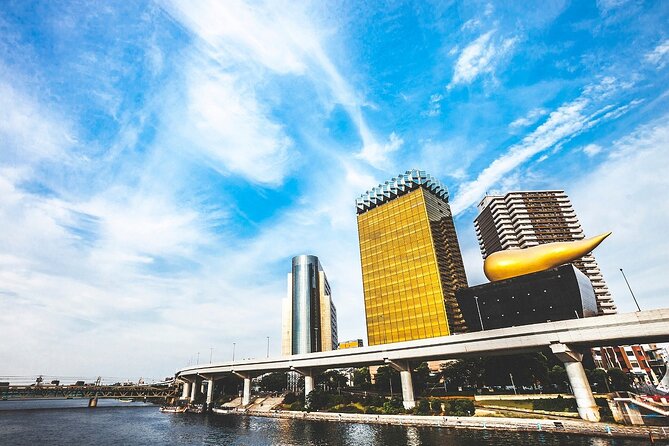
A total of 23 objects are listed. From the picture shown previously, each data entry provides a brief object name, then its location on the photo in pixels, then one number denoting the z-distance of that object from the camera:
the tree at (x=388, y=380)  89.10
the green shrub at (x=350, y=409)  67.94
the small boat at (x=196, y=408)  97.54
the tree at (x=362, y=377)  109.38
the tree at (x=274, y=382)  141.88
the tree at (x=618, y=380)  76.12
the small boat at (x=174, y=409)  97.84
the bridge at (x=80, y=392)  126.64
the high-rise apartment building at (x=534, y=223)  155.98
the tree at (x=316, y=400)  73.38
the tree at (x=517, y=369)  71.31
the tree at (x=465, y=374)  79.91
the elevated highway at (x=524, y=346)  45.06
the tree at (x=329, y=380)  118.25
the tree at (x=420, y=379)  89.38
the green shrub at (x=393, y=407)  61.06
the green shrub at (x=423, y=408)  57.65
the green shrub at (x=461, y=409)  52.86
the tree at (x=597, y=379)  68.69
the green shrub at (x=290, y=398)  86.28
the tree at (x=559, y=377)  65.94
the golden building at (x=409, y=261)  120.69
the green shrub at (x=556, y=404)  49.33
